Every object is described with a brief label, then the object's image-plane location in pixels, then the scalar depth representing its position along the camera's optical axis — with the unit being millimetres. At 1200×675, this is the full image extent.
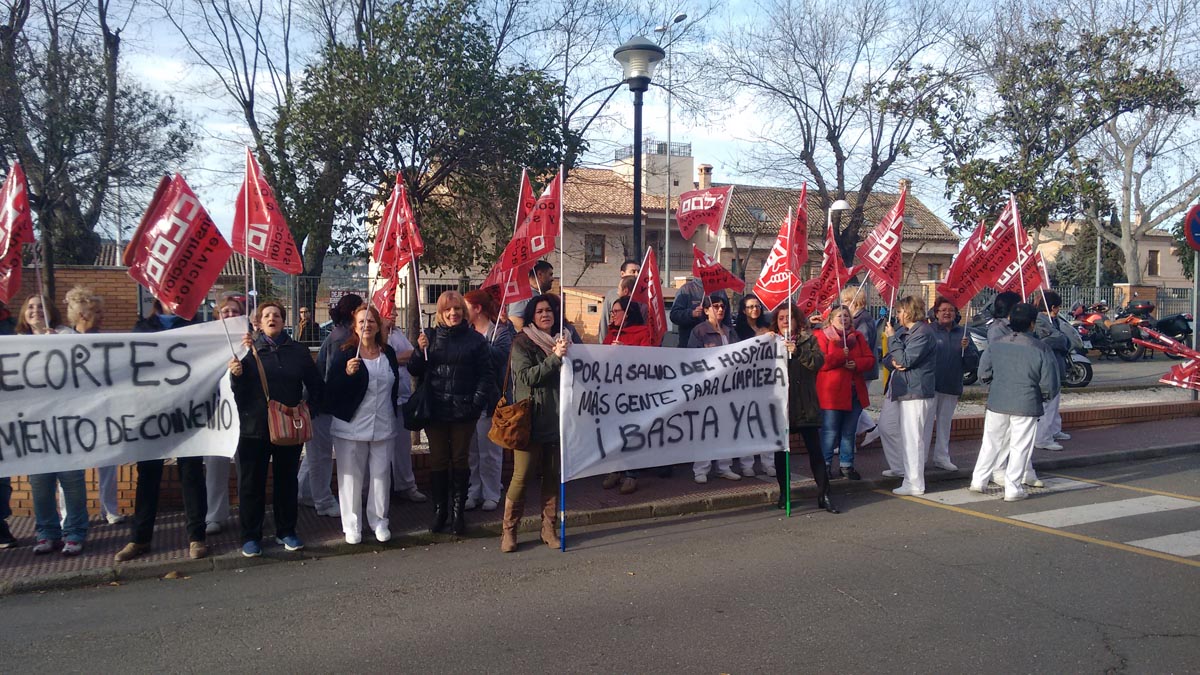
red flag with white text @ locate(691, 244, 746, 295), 9312
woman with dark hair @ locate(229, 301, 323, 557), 5953
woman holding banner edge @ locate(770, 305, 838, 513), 7430
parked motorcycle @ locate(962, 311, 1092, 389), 16188
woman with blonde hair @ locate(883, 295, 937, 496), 7941
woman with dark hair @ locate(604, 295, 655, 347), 8016
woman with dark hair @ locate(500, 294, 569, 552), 6370
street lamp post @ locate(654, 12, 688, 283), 17562
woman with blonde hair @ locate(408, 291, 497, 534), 6414
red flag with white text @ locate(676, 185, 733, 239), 9672
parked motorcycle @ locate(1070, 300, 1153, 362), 22391
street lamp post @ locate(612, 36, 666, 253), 10391
